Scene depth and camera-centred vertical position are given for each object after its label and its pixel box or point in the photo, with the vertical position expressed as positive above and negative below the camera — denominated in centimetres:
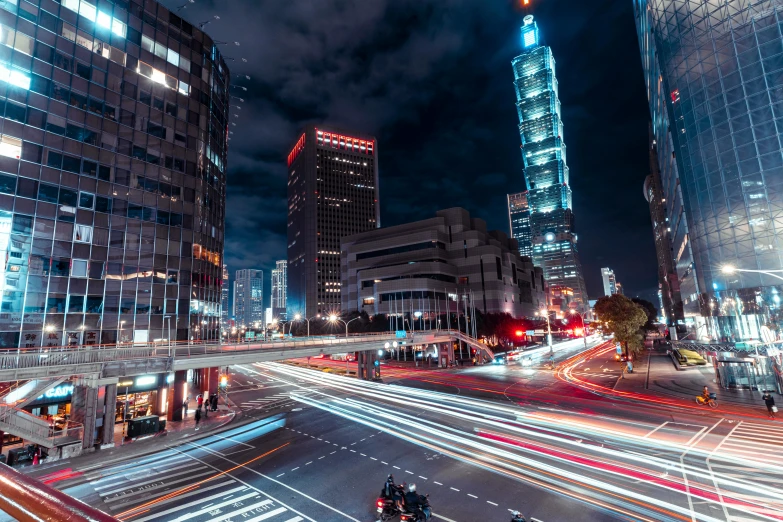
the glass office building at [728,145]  4472 +1994
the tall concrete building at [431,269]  10794 +1440
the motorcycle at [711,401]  3412 -840
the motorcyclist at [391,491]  1664 -748
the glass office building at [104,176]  3550 +1624
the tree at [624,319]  6381 -160
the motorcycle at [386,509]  1633 -798
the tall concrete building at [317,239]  18825 +4124
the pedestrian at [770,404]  3038 -783
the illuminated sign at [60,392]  3472 -535
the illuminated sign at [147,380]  3978 -527
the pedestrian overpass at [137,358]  2475 -237
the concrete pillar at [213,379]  4397 -592
